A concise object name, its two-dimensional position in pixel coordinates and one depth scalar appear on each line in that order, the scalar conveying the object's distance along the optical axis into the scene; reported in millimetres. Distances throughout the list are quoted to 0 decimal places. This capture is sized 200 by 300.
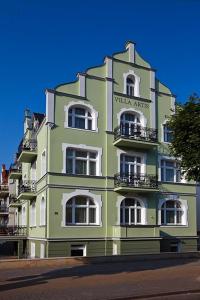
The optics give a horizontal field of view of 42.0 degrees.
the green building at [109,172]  17676
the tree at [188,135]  11162
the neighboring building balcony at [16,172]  27342
